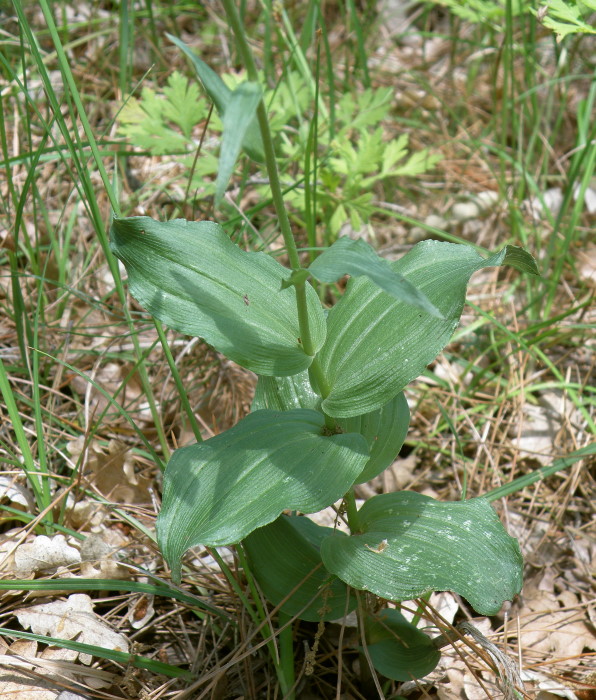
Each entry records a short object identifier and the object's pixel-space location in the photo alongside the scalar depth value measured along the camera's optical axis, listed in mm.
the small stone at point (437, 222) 867
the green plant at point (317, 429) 519
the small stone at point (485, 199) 870
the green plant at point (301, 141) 716
